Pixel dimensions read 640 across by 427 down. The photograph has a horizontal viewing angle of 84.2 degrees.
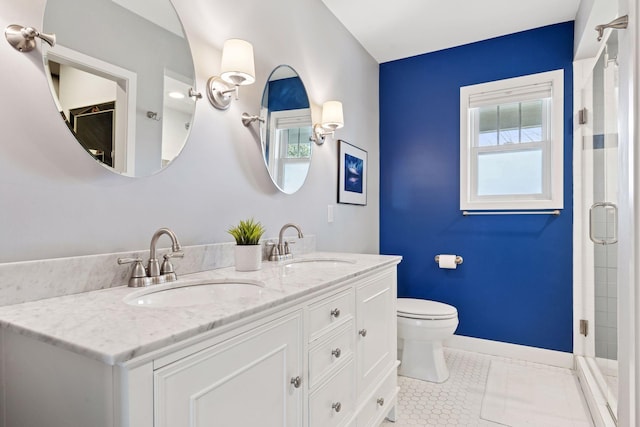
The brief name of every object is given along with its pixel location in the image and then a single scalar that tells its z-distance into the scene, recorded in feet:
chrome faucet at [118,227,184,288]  3.46
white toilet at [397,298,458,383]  7.21
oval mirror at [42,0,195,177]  3.20
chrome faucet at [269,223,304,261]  5.54
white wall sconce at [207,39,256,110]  4.62
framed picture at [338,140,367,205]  8.06
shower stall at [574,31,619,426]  6.00
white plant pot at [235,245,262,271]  4.43
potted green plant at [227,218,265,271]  4.43
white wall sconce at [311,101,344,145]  6.98
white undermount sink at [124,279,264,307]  3.32
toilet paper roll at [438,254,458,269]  8.96
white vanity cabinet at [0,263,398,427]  1.95
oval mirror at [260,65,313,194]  5.82
